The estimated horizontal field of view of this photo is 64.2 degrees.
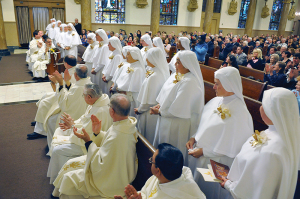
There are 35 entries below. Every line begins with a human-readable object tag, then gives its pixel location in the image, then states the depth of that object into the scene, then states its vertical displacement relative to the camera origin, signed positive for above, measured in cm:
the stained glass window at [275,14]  2623 +248
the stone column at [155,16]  1815 +109
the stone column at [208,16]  1994 +144
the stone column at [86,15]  1629 +81
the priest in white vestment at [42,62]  879 -133
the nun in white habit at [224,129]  249 -97
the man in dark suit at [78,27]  1514 -2
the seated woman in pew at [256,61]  716 -71
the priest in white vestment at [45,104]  466 -151
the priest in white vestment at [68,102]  420 -130
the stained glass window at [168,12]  2048 +164
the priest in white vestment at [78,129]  335 -140
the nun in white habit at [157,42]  683 -30
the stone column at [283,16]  2468 +213
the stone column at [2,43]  1327 -112
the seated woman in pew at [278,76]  506 -79
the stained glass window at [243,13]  2414 +221
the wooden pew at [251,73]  607 -93
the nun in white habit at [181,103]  321 -95
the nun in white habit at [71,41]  1039 -61
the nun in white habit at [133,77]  477 -92
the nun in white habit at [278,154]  185 -88
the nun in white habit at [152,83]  404 -85
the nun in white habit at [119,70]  535 -91
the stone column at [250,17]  2320 +179
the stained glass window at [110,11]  1794 +127
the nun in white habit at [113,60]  606 -76
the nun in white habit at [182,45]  605 -32
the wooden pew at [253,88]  463 -102
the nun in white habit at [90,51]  746 -72
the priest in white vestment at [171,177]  180 -108
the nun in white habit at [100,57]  682 -80
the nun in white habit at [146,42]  707 -34
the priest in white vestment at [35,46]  903 -80
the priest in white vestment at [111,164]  257 -143
